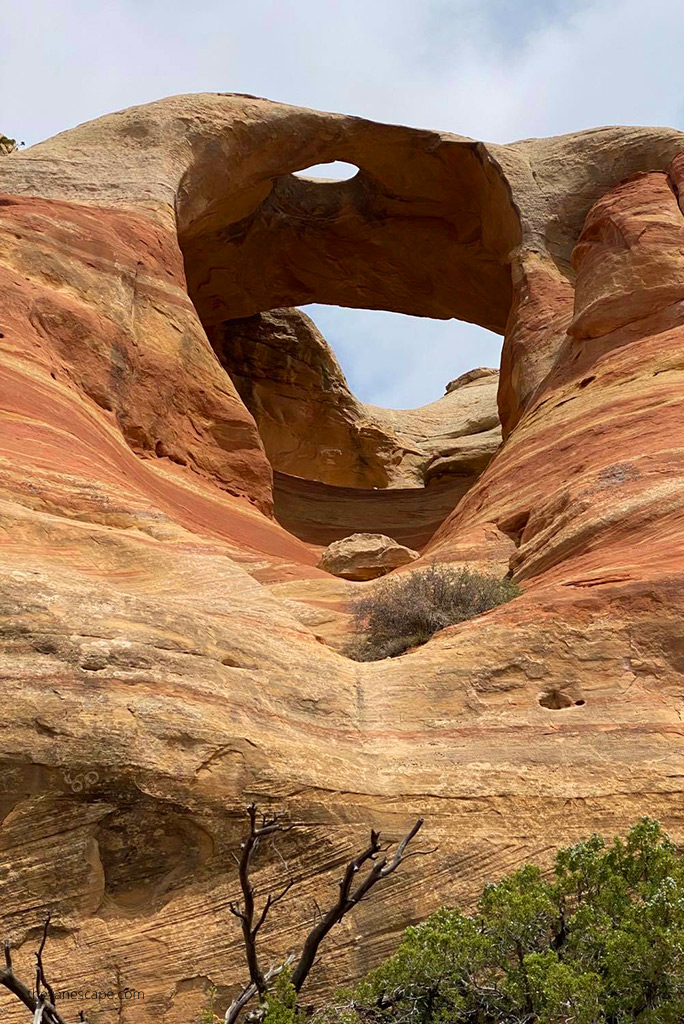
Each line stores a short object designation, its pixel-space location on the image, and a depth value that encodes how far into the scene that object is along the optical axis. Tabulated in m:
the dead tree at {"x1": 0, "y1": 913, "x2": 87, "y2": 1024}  4.56
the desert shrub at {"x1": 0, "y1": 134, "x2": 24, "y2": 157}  22.06
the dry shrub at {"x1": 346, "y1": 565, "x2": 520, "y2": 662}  10.70
